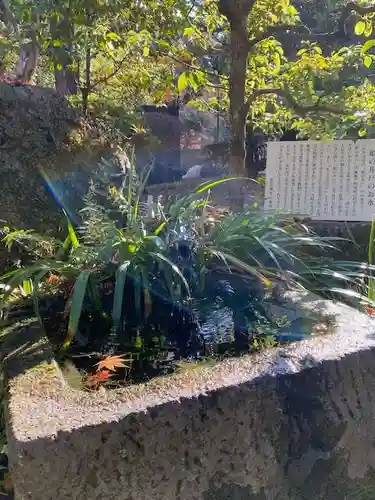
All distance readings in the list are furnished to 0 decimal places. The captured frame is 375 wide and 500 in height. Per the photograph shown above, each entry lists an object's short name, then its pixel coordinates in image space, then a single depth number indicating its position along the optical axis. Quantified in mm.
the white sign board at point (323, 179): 3205
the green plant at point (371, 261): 2521
